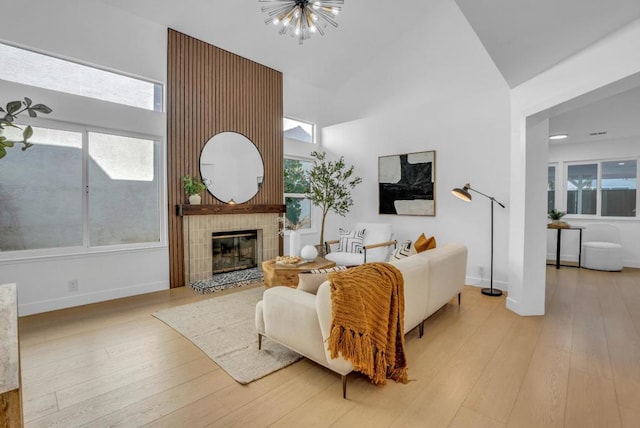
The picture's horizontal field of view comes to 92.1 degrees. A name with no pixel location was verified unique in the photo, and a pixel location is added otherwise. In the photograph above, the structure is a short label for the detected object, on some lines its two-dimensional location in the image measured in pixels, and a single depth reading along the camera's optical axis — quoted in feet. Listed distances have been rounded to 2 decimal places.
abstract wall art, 16.02
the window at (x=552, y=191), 21.09
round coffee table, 11.78
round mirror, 15.48
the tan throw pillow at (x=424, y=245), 10.21
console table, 18.43
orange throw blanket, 6.00
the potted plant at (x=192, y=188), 14.33
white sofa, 6.30
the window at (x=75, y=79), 10.50
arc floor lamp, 12.39
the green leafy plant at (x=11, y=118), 3.93
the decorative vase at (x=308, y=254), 13.02
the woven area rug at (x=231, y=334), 7.48
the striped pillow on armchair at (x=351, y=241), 16.53
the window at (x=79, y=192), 10.64
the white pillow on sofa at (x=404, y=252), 10.15
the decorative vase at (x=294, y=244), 13.26
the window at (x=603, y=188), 18.71
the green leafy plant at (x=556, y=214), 19.61
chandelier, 10.26
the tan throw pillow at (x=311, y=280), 7.35
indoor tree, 18.30
